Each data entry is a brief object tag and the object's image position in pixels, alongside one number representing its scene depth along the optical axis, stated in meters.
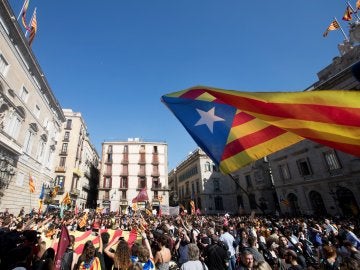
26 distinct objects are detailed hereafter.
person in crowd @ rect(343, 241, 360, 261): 5.01
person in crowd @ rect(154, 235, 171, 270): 4.68
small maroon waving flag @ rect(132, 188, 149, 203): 23.42
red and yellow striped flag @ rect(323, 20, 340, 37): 20.61
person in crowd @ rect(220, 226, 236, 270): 7.36
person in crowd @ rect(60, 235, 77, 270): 4.46
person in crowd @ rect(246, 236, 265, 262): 5.33
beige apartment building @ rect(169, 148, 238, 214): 42.09
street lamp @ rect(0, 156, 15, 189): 15.15
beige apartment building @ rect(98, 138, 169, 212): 44.70
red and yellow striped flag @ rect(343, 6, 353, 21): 19.30
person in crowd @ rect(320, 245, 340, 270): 4.46
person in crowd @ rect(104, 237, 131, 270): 3.59
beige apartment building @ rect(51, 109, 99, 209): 35.88
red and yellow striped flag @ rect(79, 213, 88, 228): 14.56
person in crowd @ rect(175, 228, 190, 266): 6.79
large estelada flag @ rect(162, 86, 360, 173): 2.58
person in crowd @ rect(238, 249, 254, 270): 3.85
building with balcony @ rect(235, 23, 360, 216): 20.72
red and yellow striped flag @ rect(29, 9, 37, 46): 18.50
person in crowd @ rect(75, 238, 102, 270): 3.77
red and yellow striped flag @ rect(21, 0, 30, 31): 16.97
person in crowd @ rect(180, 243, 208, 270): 3.84
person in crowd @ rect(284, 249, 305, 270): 4.69
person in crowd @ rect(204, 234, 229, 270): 5.11
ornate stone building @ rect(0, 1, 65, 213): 15.45
